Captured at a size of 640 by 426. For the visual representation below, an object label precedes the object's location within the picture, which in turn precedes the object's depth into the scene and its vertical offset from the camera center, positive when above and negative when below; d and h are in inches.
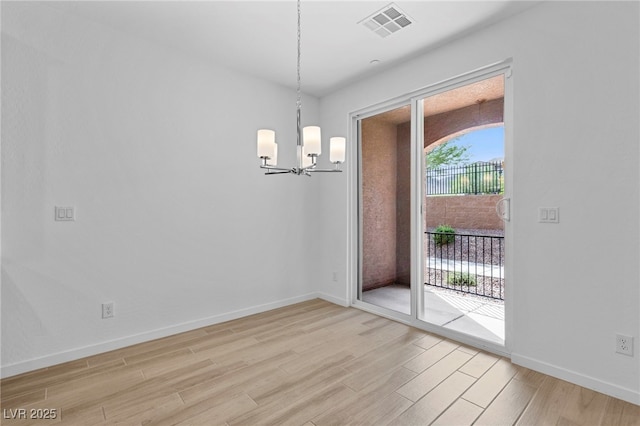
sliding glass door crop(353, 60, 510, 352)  110.1 +1.0
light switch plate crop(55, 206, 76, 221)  96.8 +0.0
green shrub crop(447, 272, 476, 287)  125.1 -28.2
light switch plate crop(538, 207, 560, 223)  89.1 -1.3
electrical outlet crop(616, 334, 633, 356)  77.0 -34.2
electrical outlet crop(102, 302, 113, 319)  104.6 -33.4
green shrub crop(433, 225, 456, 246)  123.1 -10.0
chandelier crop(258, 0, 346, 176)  79.9 +17.7
